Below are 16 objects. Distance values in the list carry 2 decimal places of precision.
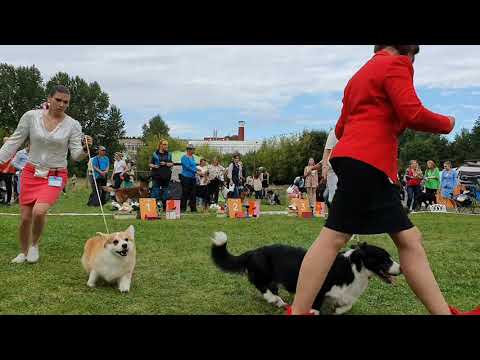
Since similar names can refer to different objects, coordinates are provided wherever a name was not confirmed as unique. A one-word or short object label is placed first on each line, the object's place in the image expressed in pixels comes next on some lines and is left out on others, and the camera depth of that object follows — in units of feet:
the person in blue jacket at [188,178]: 37.45
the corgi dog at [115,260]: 12.53
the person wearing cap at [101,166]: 40.92
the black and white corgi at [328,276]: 10.44
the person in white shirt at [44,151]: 14.26
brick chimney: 333.62
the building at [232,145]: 272.27
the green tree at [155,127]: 271.49
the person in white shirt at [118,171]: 45.42
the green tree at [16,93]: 189.54
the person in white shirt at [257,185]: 60.57
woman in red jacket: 7.45
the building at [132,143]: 353.37
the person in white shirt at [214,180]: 45.16
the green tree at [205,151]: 189.42
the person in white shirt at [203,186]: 43.39
